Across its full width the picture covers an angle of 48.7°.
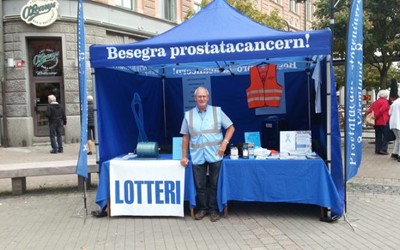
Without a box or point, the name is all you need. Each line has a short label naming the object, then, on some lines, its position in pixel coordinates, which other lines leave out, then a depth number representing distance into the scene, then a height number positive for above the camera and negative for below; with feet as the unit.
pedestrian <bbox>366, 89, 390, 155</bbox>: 36.14 -0.78
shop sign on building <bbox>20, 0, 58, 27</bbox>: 47.39 +10.79
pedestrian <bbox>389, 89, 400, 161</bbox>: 33.55 -1.21
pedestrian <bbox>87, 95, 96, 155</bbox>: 37.76 -1.57
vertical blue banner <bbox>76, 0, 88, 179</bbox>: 18.88 +0.59
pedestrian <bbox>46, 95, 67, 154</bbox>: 41.39 -0.83
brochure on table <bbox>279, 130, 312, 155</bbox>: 19.17 -1.53
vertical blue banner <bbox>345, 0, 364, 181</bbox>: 17.10 +0.59
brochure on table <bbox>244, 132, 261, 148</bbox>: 20.36 -1.35
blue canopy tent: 17.74 +1.92
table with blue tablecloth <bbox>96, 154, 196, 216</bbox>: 18.95 -3.13
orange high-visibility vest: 25.67 +1.25
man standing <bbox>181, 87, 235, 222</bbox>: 18.53 -1.48
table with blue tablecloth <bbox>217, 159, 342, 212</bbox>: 17.85 -3.07
